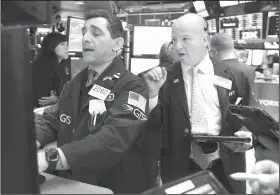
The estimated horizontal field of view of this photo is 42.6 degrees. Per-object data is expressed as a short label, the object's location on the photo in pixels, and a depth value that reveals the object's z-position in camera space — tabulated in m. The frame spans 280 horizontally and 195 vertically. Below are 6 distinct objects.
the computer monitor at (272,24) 5.67
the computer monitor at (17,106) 0.74
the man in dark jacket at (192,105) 1.72
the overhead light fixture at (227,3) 5.94
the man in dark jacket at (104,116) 1.33
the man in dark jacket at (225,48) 3.45
